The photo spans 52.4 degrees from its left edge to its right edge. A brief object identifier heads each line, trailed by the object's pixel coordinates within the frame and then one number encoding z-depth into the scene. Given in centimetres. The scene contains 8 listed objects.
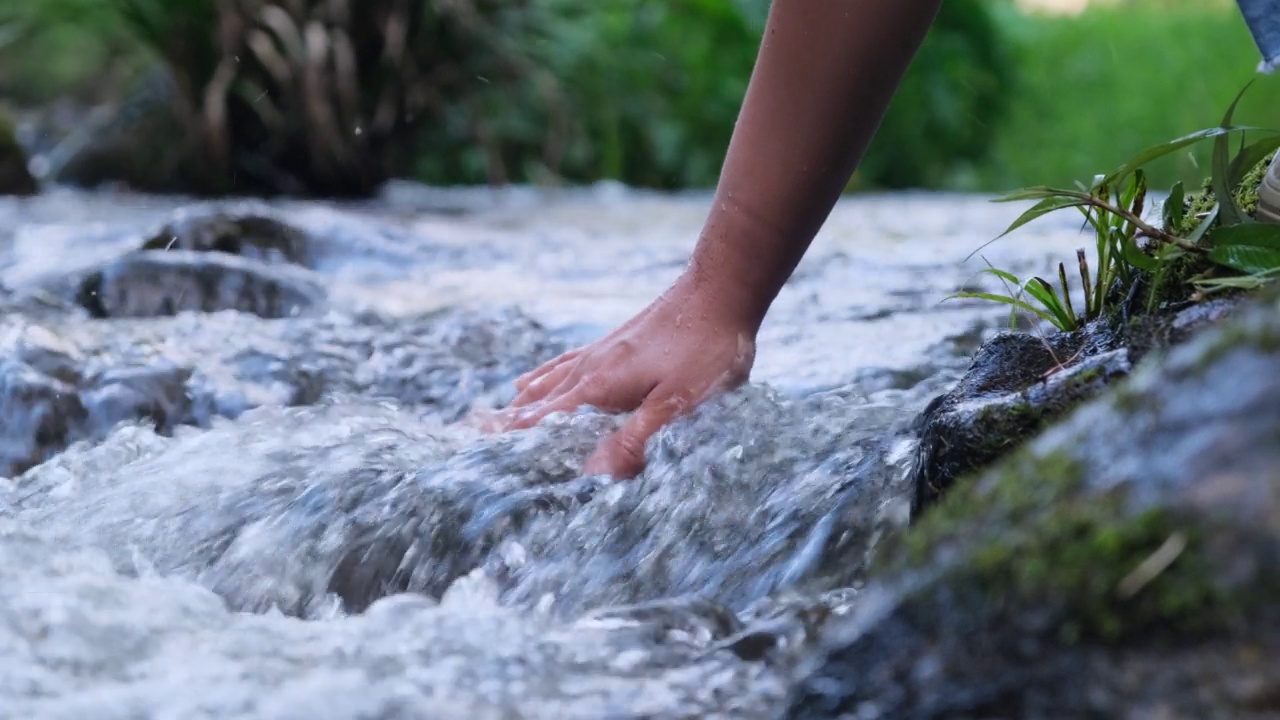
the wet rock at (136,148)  564
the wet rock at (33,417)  200
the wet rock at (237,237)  335
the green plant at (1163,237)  118
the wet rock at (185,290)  283
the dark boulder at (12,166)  514
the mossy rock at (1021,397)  113
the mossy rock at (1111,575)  68
